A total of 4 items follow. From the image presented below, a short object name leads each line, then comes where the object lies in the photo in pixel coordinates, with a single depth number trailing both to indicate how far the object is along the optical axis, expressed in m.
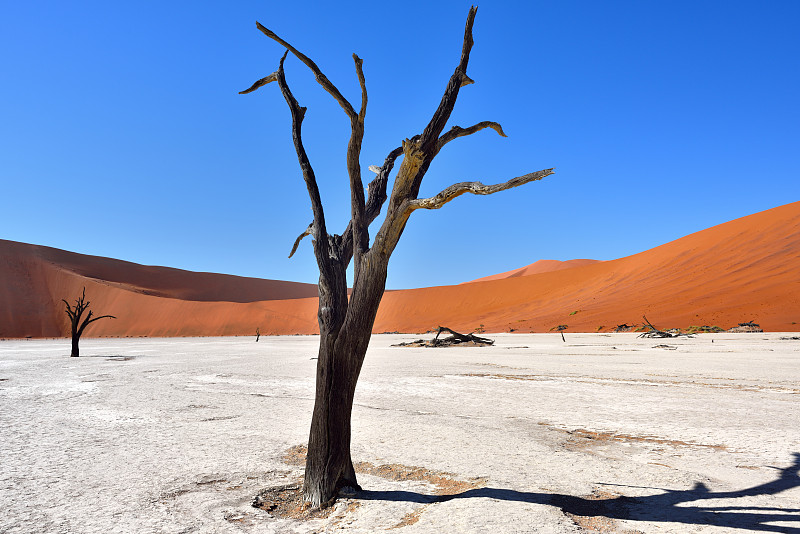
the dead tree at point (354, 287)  4.01
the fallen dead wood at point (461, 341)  27.86
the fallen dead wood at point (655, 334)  28.89
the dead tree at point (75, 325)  23.08
